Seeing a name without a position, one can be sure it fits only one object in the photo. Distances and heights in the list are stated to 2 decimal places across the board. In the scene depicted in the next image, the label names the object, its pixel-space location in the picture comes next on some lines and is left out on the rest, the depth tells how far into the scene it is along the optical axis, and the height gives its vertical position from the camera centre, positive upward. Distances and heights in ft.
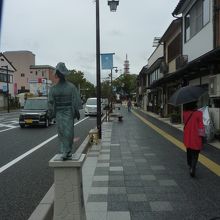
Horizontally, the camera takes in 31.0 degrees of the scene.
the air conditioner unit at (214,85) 47.06 +0.86
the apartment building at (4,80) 214.28 +7.72
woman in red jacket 26.83 -2.68
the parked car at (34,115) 75.97 -4.13
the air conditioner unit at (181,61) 72.38 +5.99
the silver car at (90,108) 126.11 -4.71
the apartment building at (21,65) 332.80 +24.23
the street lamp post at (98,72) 50.50 +2.74
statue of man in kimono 16.78 -0.49
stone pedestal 16.05 -4.03
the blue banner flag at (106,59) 57.47 +4.88
